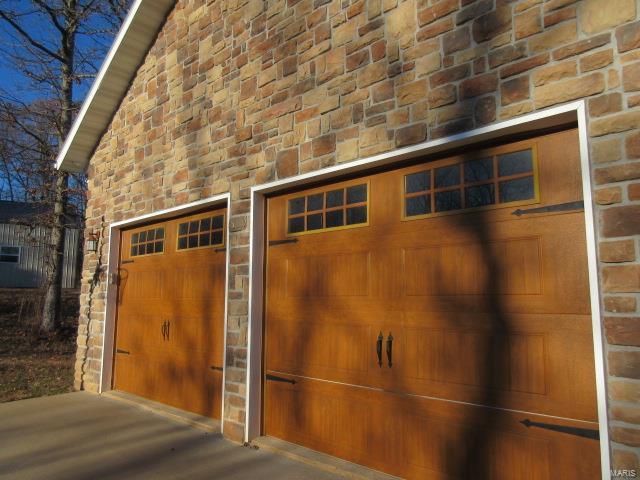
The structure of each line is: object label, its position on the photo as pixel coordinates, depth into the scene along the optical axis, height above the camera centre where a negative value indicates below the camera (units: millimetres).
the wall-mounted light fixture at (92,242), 7598 +860
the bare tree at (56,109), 12758 +5188
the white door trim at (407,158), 2660 +739
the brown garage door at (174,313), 5466 -205
